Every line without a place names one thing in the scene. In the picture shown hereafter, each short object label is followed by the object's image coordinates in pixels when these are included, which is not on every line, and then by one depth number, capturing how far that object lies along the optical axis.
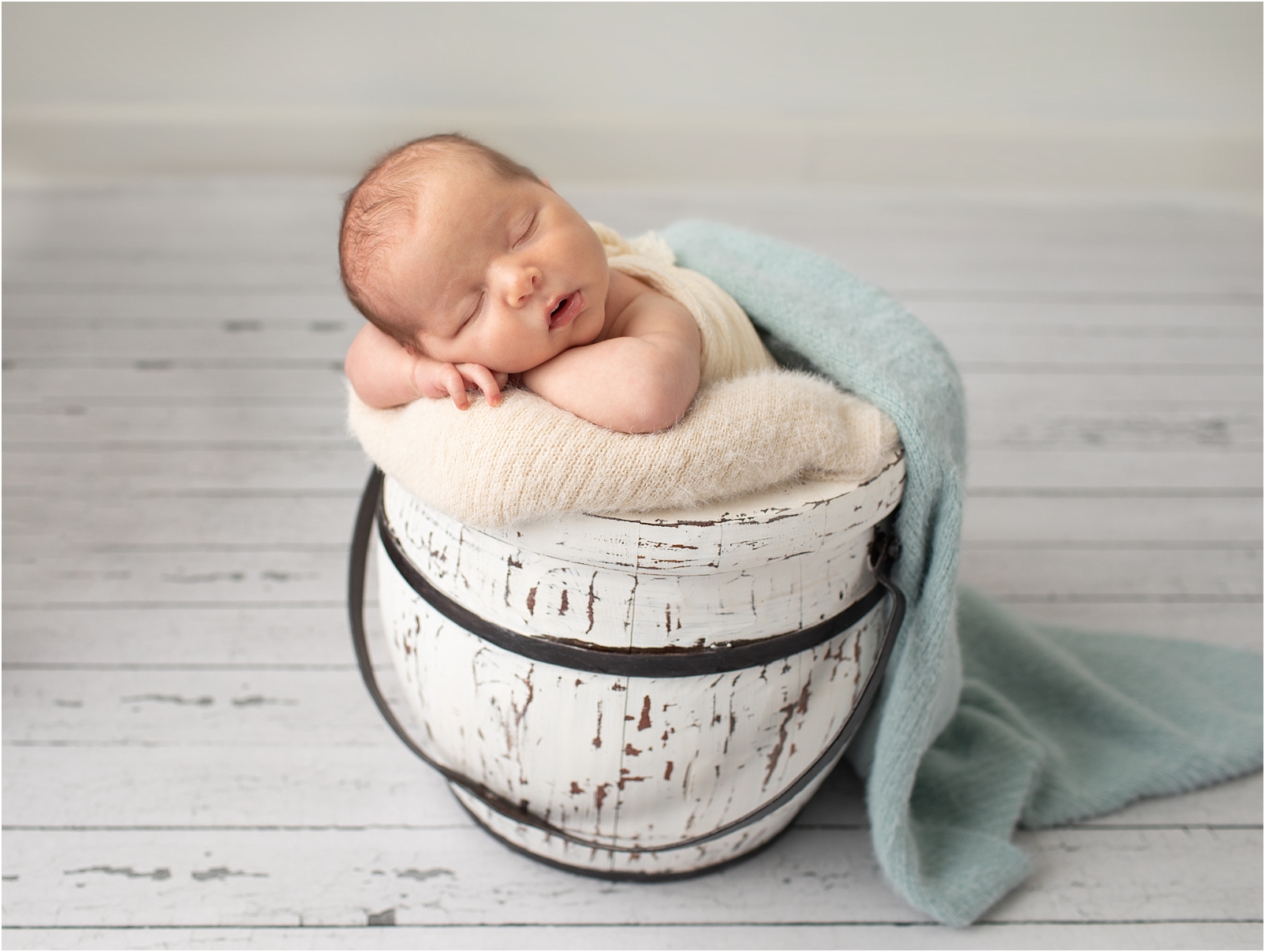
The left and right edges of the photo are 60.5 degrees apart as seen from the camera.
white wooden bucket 0.85
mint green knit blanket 0.99
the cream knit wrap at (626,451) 0.80
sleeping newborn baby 0.85
